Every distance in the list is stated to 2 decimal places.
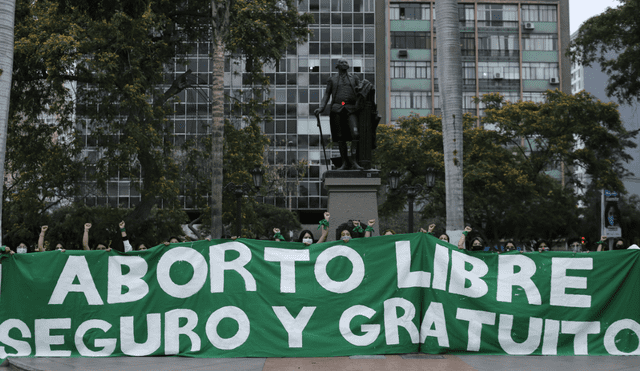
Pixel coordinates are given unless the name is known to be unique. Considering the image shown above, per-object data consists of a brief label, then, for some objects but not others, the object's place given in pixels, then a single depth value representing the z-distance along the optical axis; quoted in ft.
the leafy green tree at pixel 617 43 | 82.28
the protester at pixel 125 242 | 35.78
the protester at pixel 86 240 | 33.60
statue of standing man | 46.91
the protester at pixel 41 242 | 34.56
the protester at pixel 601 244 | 36.04
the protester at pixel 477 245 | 33.94
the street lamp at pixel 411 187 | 59.24
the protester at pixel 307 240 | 30.40
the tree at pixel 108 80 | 66.44
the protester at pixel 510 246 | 38.91
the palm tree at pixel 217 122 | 61.72
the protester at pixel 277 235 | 40.90
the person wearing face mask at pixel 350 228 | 39.73
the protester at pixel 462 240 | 31.83
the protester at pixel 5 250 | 30.30
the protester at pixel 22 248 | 39.19
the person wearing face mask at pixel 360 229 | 36.96
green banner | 29.48
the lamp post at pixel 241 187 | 68.39
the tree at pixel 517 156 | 107.34
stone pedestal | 45.06
